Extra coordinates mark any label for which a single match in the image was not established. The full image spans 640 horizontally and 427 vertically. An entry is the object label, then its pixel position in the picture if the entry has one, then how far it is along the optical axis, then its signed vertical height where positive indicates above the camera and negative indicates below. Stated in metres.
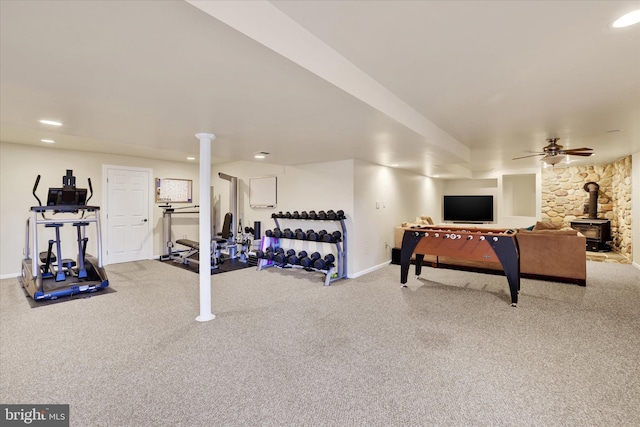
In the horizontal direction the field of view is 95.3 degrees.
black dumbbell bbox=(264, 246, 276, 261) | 5.47 -0.85
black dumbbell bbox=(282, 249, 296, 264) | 5.35 -0.83
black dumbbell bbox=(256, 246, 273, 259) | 5.53 -0.84
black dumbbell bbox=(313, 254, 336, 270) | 4.74 -0.87
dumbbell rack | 4.71 -0.92
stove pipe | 7.43 +0.29
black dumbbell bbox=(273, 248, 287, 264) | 5.35 -0.87
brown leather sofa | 4.52 -0.71
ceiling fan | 4.41 +0.90
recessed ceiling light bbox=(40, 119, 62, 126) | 2.82 +0.85
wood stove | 7.18 -0.54
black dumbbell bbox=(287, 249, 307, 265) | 5.24 -0.87
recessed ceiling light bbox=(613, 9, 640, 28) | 1.58 +1.06
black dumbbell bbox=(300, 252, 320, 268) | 4.96 -0.87
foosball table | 3.64 -0.51
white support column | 3.22 -0.26
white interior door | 6.19 -0.13
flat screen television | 8.73 +0.03
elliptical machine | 3.94 -0.86
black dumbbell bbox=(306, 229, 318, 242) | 5.19 -0.46
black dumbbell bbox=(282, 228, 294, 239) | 5.66 -0.48
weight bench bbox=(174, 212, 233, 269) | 5.89 -0.83
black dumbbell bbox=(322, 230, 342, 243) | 4.96 -0.47
